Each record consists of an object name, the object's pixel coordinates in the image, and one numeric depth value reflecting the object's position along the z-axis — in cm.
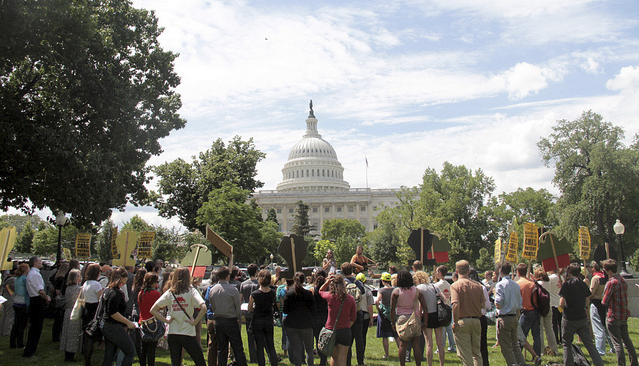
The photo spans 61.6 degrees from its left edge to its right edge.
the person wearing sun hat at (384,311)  1037
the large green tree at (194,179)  4253
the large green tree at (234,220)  3738
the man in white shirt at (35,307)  1041
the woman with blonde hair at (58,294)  1161
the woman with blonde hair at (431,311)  910
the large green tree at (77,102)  1642
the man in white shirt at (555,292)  1182
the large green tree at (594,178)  3791
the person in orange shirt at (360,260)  1305
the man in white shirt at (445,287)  1012
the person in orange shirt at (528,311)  1039
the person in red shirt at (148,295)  831
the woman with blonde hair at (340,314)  819
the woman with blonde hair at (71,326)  1002
